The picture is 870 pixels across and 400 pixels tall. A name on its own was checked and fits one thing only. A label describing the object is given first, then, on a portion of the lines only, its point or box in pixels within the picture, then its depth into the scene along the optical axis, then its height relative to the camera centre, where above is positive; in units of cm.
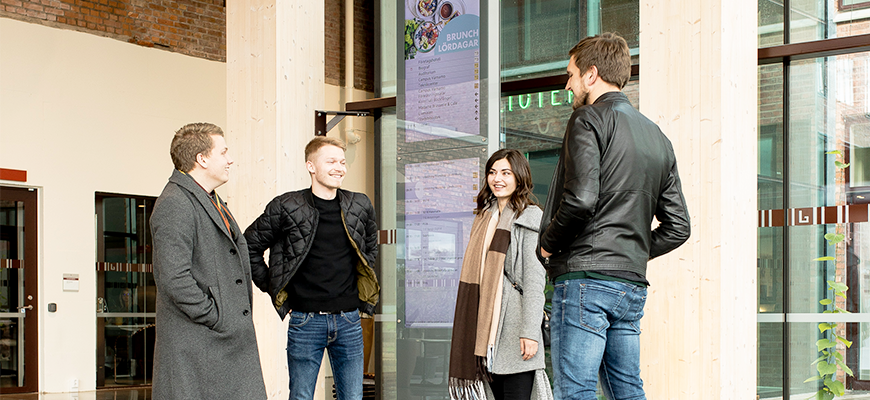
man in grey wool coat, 317 -32
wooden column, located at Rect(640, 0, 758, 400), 421 -2
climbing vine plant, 514 -88
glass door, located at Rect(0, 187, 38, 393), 977 -101
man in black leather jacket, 272 -7
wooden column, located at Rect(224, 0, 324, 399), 562 +68
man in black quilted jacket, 395 -30
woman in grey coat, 374 -43
